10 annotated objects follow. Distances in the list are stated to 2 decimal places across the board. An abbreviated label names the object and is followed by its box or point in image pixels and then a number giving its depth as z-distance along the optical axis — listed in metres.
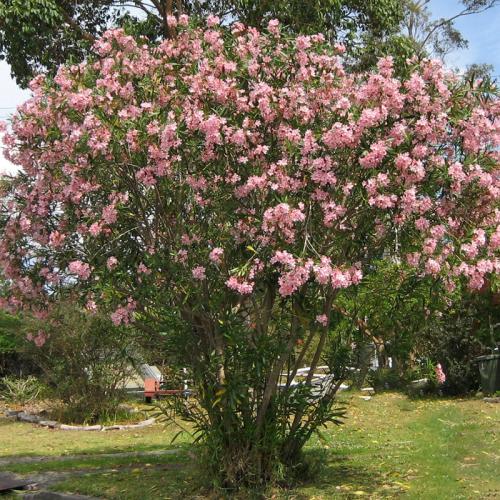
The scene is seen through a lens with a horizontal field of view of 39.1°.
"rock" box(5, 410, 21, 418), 16.40
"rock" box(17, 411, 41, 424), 15.49
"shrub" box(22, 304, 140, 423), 14.51
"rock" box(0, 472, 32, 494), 7.71
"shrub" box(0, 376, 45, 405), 18.03
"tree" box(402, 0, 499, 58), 26.20
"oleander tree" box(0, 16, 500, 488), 5.76
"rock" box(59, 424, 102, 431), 14.23
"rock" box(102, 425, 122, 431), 14.25
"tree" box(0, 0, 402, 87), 11.13
